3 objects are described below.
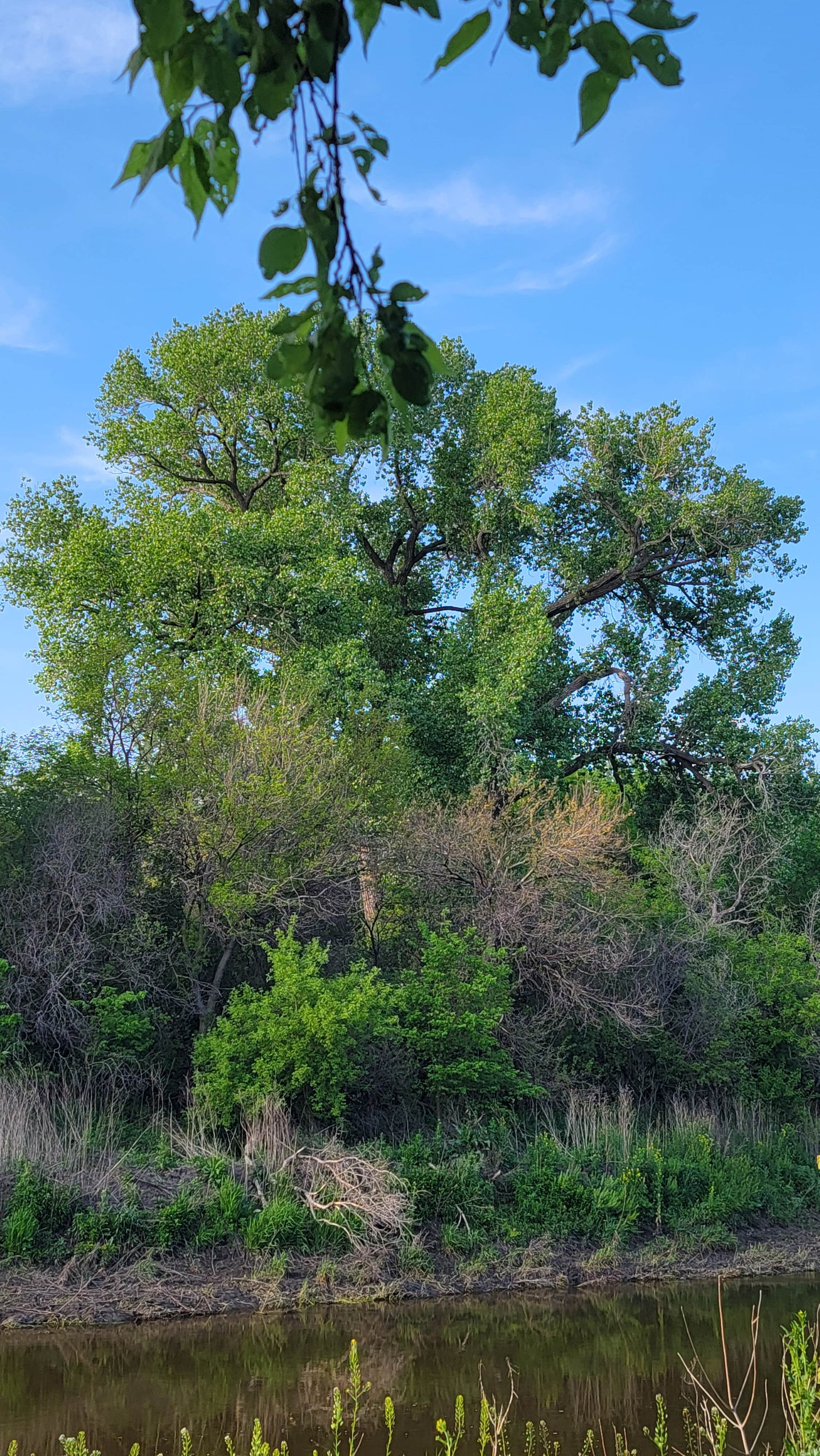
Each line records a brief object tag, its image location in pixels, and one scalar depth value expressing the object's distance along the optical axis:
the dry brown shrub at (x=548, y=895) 17.02
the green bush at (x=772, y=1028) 18.84
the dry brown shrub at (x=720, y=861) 20.58
